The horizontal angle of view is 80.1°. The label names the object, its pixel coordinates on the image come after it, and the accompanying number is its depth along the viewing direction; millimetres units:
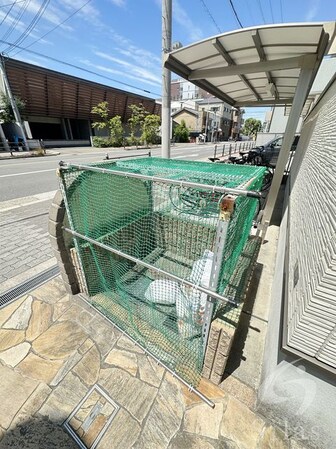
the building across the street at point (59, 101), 16780
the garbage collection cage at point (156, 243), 1882
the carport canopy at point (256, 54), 2496
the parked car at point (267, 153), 10078
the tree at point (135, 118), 26520
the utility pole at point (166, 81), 3659
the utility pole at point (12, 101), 14948
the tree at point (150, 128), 26844
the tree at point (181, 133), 34469
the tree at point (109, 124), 23062
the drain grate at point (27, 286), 2521
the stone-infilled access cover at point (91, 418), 1467
